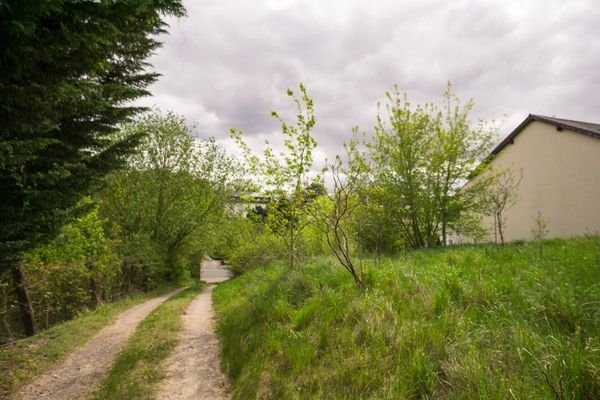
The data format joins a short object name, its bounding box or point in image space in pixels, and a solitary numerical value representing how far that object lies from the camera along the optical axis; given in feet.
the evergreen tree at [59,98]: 10.79
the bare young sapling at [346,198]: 17.69
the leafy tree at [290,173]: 27.71
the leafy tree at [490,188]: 38.81
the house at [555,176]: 47.81
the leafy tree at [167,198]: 57.47
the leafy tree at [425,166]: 41.39
